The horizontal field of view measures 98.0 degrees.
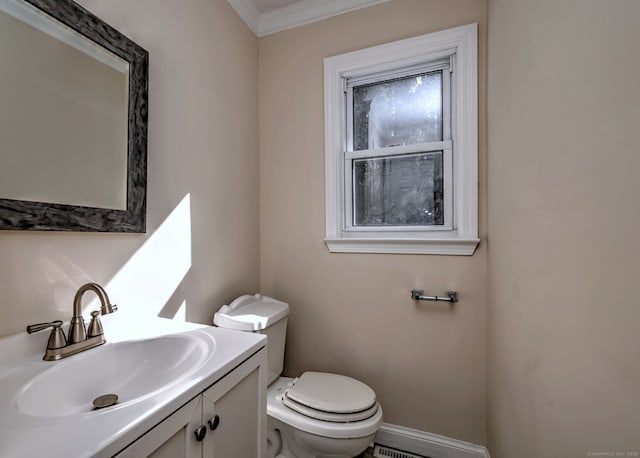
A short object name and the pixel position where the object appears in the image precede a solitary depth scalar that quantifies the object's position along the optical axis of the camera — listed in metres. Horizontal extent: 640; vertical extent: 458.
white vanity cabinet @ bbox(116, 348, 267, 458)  0.52
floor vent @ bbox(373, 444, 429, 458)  1.42
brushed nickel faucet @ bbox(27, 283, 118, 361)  0.69
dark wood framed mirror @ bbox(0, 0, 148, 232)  0.69
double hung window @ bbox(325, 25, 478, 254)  1.36
